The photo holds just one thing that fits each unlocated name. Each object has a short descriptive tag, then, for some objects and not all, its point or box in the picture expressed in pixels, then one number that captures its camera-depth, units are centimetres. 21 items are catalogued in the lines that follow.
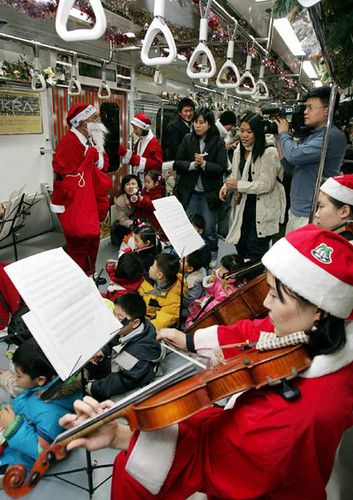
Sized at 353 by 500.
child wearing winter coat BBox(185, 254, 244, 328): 282
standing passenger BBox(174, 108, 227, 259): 396
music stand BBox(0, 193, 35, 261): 343
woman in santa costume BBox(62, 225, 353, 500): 91
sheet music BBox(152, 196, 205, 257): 231
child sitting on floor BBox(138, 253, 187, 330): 290
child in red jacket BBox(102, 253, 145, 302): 331
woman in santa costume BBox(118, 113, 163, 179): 503
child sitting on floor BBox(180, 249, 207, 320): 314
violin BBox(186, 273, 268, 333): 218
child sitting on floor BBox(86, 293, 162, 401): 222
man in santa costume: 363
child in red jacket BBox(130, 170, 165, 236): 485
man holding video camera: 263
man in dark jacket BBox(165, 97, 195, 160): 513
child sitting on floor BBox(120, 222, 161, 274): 374
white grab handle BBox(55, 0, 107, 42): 153
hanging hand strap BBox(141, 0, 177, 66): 182
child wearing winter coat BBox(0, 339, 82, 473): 172
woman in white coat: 327
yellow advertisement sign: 424
